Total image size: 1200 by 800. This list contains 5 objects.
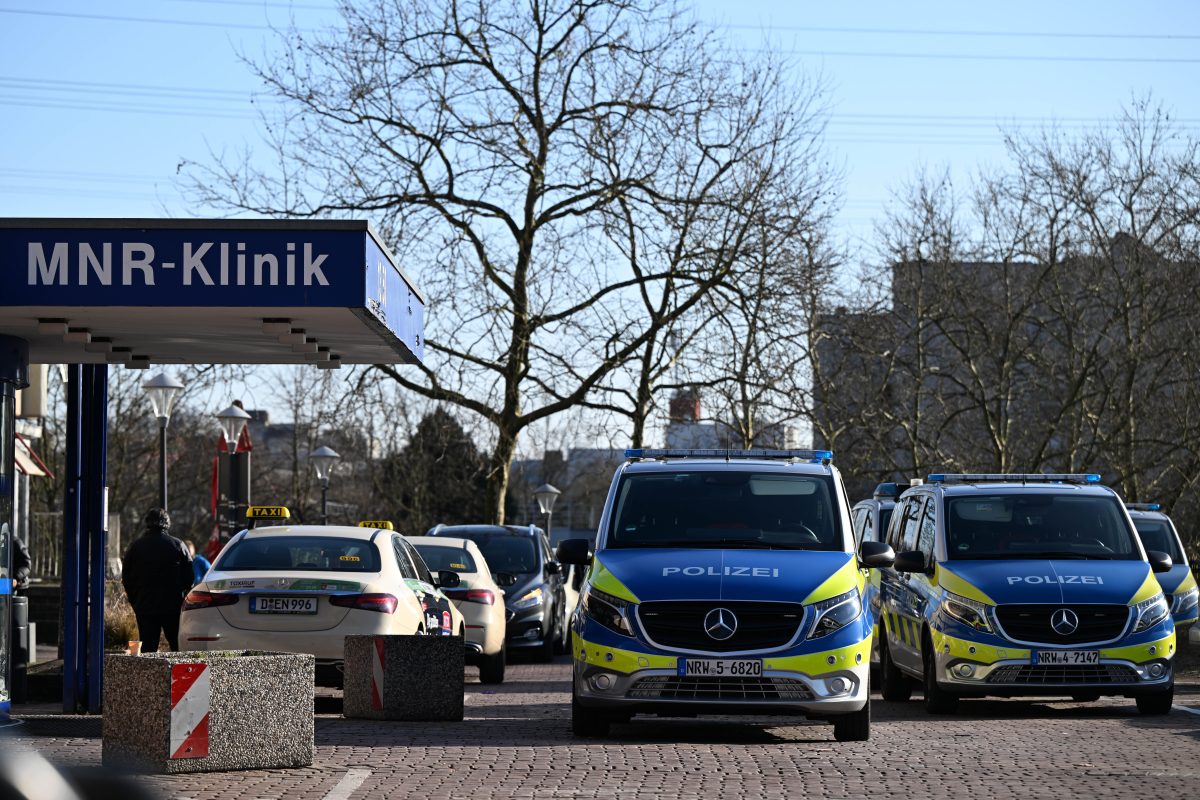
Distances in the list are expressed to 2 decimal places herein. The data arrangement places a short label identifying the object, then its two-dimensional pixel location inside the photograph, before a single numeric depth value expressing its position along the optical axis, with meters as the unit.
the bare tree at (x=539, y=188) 32.78
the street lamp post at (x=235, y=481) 29.25
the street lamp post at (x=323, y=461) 39.91
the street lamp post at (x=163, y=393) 28.02
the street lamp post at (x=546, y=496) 50.59
